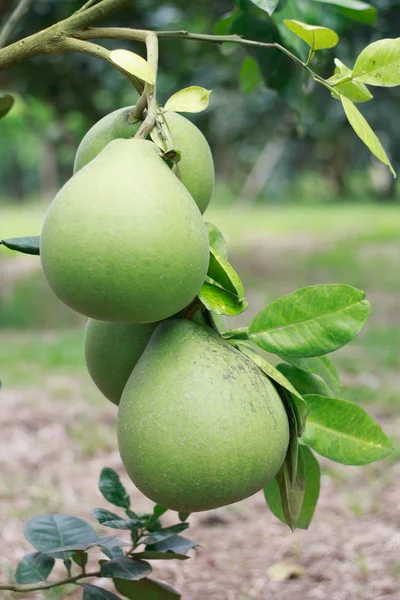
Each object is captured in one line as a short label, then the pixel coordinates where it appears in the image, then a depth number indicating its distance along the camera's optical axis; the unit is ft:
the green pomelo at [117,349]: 4.82
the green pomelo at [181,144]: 4.70
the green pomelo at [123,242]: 4.24
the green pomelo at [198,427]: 4.43
